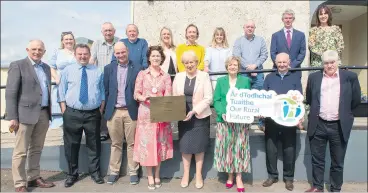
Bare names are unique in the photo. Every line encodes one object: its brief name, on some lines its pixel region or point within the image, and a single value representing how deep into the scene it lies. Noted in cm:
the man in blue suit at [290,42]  486
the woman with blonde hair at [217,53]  489
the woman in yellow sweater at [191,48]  470
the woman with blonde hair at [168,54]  479
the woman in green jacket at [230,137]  415
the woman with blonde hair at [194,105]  403
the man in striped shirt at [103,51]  489
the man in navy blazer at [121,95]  423
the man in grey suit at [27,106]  398
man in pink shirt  395
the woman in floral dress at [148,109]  410
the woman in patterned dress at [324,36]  471
